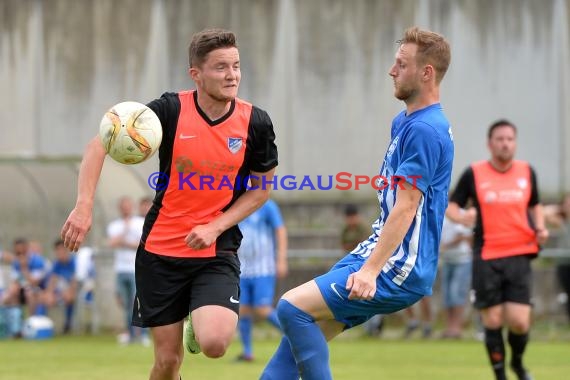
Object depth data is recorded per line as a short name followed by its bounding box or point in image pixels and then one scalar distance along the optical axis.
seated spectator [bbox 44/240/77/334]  32.75
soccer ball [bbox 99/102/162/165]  12.57
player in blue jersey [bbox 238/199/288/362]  24.78
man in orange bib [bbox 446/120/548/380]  19.28
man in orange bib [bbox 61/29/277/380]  13.02
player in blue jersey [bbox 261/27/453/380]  11.47
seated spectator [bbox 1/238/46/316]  32.75
